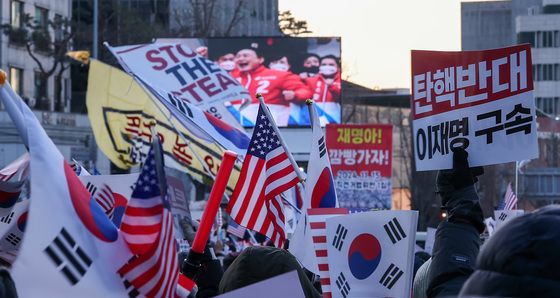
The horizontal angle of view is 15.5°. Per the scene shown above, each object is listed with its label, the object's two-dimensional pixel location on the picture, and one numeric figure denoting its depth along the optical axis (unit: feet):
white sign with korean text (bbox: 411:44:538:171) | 24.94
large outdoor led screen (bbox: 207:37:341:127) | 211.74
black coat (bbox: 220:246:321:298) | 23.84
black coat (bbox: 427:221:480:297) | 19.05
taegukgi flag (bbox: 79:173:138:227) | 37.63
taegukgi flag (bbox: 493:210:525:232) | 69.63
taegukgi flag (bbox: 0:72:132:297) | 17.04
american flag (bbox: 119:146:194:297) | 18.38
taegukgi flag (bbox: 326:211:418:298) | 28.39
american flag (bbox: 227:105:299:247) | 41.43
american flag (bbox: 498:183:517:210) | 81.14
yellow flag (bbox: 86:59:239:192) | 70.26
